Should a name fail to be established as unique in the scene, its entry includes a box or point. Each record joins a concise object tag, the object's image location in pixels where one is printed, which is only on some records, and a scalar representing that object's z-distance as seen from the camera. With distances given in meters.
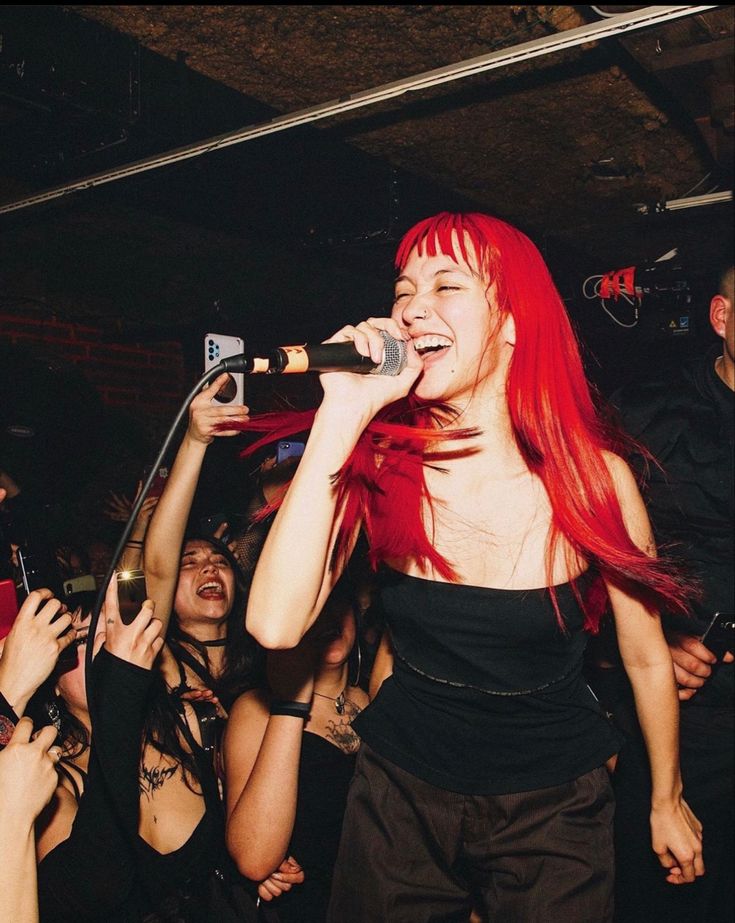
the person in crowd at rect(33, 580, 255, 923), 1.63
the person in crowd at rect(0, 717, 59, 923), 1.38
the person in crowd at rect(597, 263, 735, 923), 2.28
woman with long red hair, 1.37
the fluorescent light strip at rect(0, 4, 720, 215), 1.88
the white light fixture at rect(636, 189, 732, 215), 3.42
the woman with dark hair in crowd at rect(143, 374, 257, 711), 2.26
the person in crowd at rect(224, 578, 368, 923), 1.71
